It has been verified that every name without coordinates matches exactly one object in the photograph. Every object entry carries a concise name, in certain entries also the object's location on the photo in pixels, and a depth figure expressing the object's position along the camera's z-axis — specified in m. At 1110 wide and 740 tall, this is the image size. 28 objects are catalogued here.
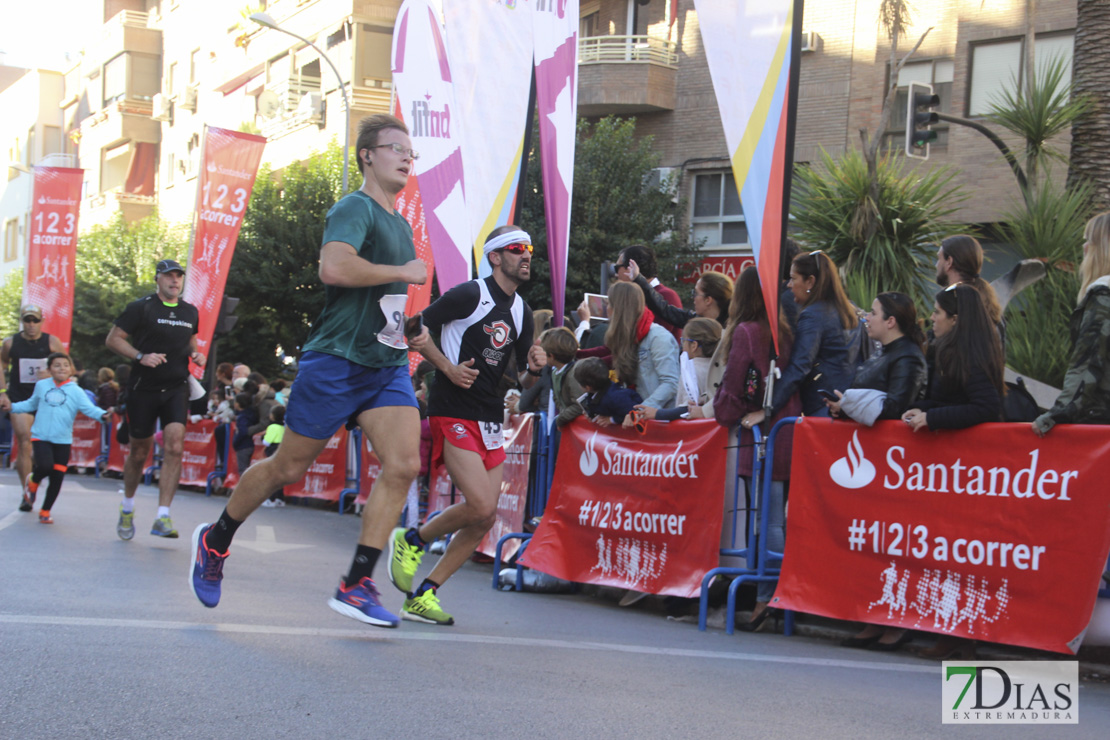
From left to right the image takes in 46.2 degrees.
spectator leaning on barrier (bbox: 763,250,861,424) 7.36
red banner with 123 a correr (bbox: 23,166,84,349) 21.53
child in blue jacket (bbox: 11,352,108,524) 11.59
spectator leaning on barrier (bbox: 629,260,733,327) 8.68
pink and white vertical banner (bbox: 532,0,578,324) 9.27
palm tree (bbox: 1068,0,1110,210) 13.27
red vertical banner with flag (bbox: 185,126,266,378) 17.64
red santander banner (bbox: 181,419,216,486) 19.30
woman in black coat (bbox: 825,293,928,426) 6.57
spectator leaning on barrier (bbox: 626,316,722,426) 8.44
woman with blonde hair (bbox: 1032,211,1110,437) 5.94
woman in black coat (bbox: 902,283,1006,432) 6.17
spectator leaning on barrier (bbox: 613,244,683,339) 8.95
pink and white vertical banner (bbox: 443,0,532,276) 9.66
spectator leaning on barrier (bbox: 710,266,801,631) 7.19
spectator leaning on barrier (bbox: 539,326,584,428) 8.83
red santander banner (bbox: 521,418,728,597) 7.54
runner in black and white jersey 6.30
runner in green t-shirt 5.38
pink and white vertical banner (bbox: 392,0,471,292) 10.04
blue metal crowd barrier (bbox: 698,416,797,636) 7.07
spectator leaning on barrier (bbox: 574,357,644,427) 8.23
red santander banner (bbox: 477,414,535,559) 9.46
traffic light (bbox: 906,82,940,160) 15.94
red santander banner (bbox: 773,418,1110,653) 5.71
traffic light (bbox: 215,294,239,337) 22.16
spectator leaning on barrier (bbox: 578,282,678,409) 8.40
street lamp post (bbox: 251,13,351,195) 25.77
